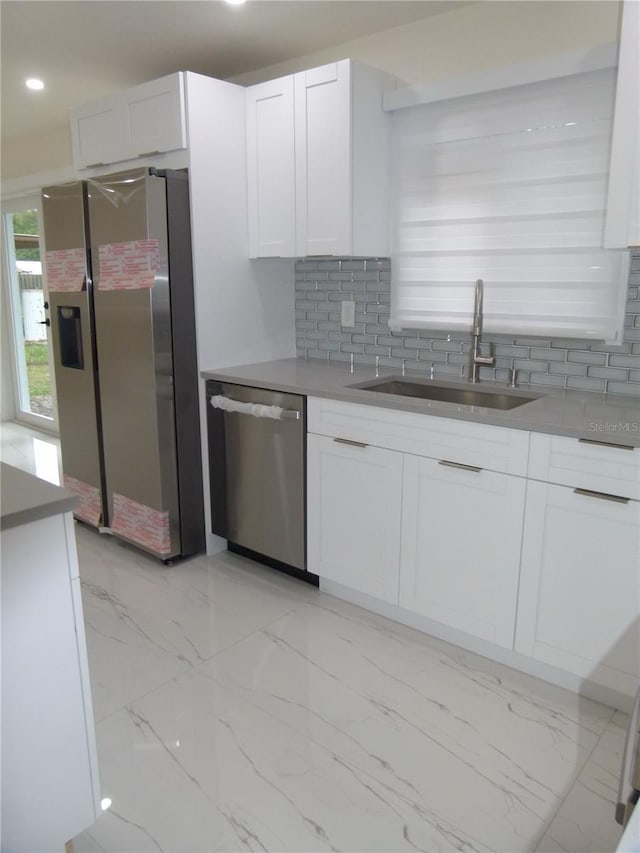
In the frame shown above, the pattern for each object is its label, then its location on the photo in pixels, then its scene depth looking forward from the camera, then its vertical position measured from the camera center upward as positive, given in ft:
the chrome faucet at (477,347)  8.82 -0.71
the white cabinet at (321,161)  8.77 +1.94
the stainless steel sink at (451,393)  8.64 -1.38
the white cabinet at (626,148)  6.12 +1.44
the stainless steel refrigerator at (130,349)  9.24 -0.83
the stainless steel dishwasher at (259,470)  9.09 -2.61
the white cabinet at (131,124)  9.21 +2.65
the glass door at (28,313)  17.95 -0.52
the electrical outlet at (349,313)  10.61 -0.29
